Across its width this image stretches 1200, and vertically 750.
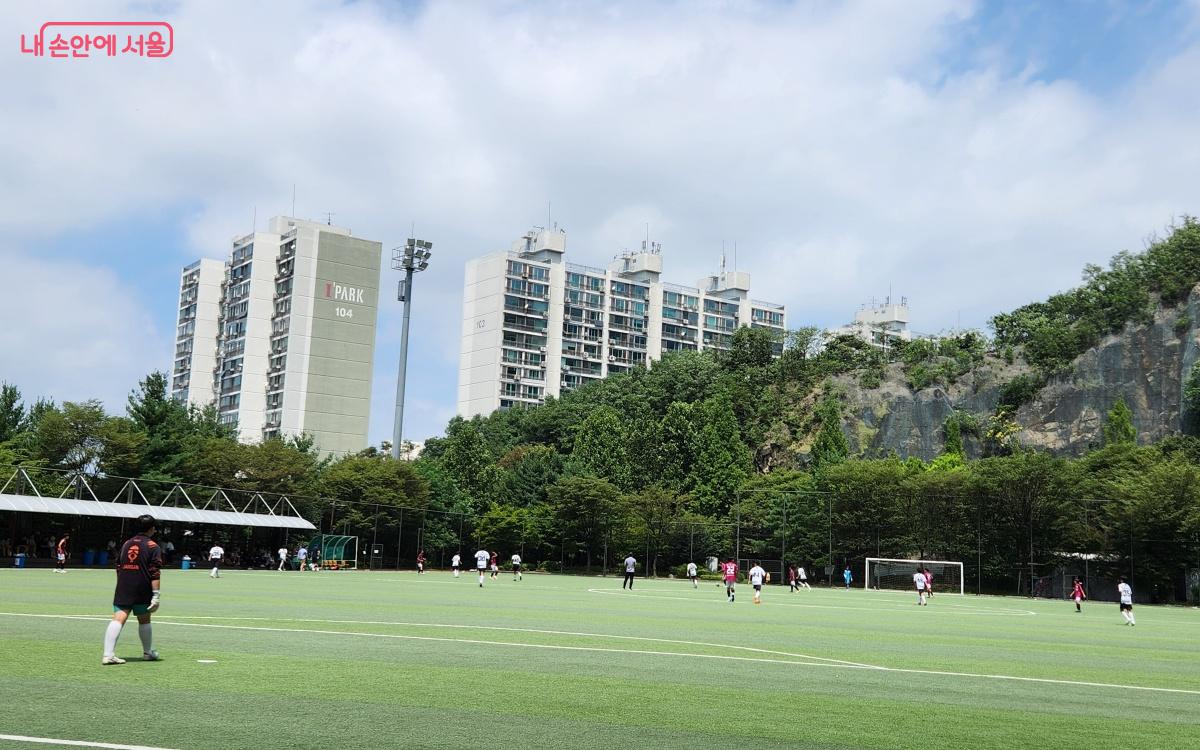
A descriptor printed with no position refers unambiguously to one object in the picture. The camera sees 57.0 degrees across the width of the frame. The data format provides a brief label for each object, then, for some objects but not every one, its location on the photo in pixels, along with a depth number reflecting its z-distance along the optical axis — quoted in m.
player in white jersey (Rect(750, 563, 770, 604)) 44.14
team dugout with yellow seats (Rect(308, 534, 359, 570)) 76.69
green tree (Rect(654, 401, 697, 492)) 97.94
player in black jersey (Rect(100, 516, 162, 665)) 13.98
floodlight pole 109.75
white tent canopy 54.47
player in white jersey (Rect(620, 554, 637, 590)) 59.28
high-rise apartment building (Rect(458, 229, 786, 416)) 165.12
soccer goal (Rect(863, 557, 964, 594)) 75.69
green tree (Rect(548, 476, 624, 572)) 86.81
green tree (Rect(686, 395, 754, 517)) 95.00
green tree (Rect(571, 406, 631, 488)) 99.00
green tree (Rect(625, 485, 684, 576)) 87.75
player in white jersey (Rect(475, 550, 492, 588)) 55.81
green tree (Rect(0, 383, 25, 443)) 87.62
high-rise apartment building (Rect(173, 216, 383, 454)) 148.50
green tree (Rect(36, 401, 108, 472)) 74.81
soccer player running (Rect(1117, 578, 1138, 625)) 37.12
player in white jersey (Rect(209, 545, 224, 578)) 52.22
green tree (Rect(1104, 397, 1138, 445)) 91.88
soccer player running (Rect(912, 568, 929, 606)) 52.43
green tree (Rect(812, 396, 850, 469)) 98.57
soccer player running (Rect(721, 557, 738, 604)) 45.22
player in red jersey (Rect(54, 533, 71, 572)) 52.75
